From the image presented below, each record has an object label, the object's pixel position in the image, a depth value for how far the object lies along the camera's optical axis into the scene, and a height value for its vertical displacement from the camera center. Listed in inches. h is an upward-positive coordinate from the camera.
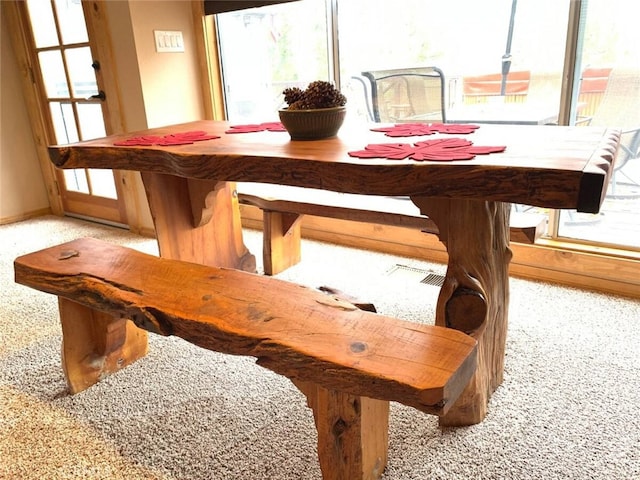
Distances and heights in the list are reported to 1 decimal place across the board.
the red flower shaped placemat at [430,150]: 46.3 -7.8
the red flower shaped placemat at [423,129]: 60.4 -7.5
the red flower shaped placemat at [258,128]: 74.8 -7.7
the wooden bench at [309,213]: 75.3 -23.0
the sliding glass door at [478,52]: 83.8 +2.4
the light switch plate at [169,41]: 119.3 +8.8
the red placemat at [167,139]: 67.2 -7.9
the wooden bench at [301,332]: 37.4 -20.9
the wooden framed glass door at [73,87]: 129.3 -0.8
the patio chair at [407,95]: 101.4 -5.5
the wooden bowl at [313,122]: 61.2 -5.8
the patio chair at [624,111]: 82.4 -8.7
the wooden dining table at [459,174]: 40.8 -9.5
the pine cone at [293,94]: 61.7 -2.5
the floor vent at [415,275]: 96.1 -38.9
